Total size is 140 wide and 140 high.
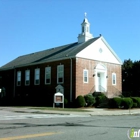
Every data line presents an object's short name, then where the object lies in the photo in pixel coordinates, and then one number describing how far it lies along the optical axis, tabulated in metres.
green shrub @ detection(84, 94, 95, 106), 31.92
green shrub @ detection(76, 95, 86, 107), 31.22
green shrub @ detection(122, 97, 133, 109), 30.61
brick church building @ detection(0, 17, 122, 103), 33.50
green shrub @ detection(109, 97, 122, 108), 30.70
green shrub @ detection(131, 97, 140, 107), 32.36
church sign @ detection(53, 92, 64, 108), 30.04
